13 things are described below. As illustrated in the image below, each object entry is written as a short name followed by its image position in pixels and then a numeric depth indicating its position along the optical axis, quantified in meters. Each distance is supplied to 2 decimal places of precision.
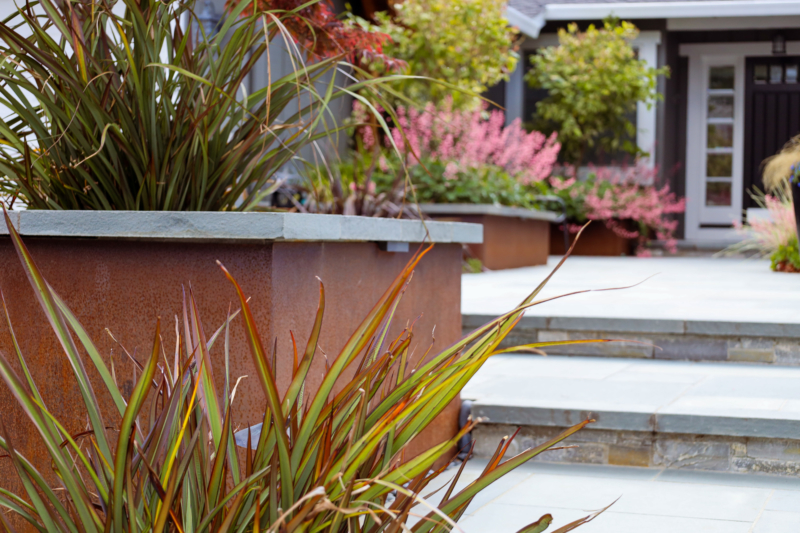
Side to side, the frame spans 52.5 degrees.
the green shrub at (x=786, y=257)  6.53
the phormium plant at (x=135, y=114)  1.69
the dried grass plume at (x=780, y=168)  6.90
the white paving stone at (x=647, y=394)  2.34
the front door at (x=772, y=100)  10.70
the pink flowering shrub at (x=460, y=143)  7.12
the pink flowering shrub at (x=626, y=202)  9.60
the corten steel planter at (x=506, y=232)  6.70
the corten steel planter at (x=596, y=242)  10.02
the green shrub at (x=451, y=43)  7.94
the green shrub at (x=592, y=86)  9.81
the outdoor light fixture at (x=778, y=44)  10.38
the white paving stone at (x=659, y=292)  3.64
